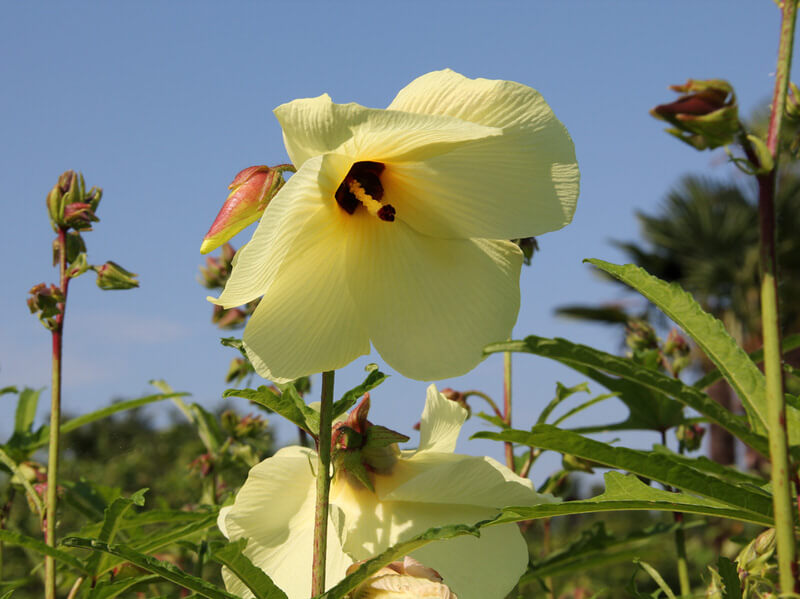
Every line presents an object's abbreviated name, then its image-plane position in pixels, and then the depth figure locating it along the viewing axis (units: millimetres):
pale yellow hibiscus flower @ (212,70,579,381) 425
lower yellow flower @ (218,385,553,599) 469
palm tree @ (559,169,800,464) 14167
